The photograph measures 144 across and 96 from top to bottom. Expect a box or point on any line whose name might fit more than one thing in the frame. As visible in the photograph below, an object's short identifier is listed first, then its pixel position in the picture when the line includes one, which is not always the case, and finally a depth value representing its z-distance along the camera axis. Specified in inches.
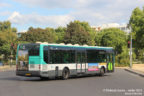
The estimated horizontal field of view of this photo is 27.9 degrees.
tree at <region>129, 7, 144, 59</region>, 2335.6
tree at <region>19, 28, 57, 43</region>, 2898.6
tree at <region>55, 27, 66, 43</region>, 3982.8
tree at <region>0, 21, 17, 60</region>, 2450.8
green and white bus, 779.4
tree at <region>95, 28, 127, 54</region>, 3531.0
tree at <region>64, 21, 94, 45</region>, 2856.8
